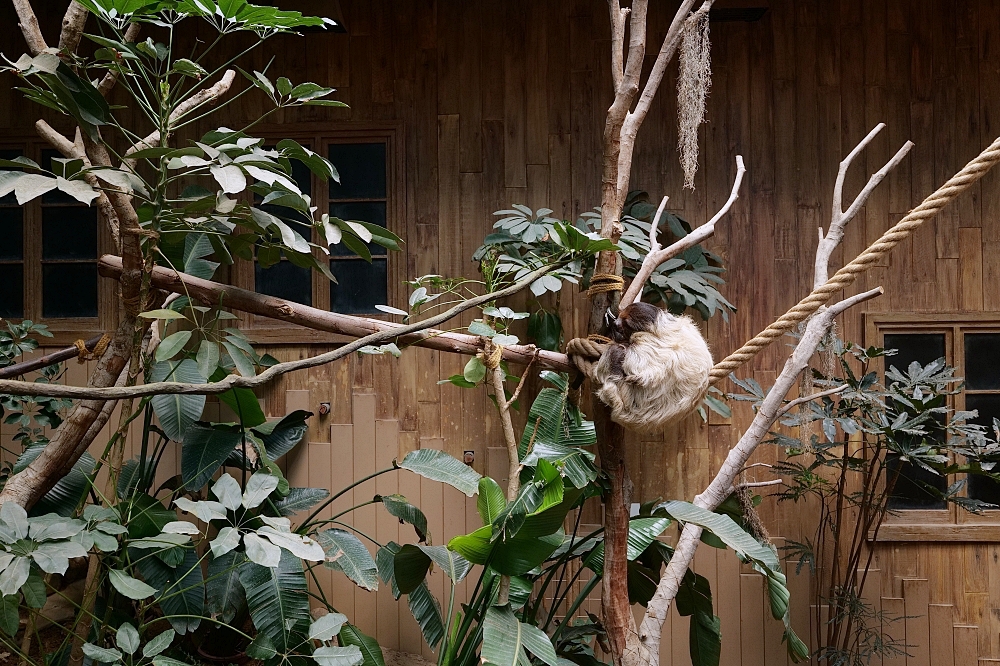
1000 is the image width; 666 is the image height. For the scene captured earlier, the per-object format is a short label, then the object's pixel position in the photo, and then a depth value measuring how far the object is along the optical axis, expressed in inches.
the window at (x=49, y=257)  132.5
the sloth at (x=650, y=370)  63.7
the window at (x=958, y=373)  122.9
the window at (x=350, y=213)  130.3
